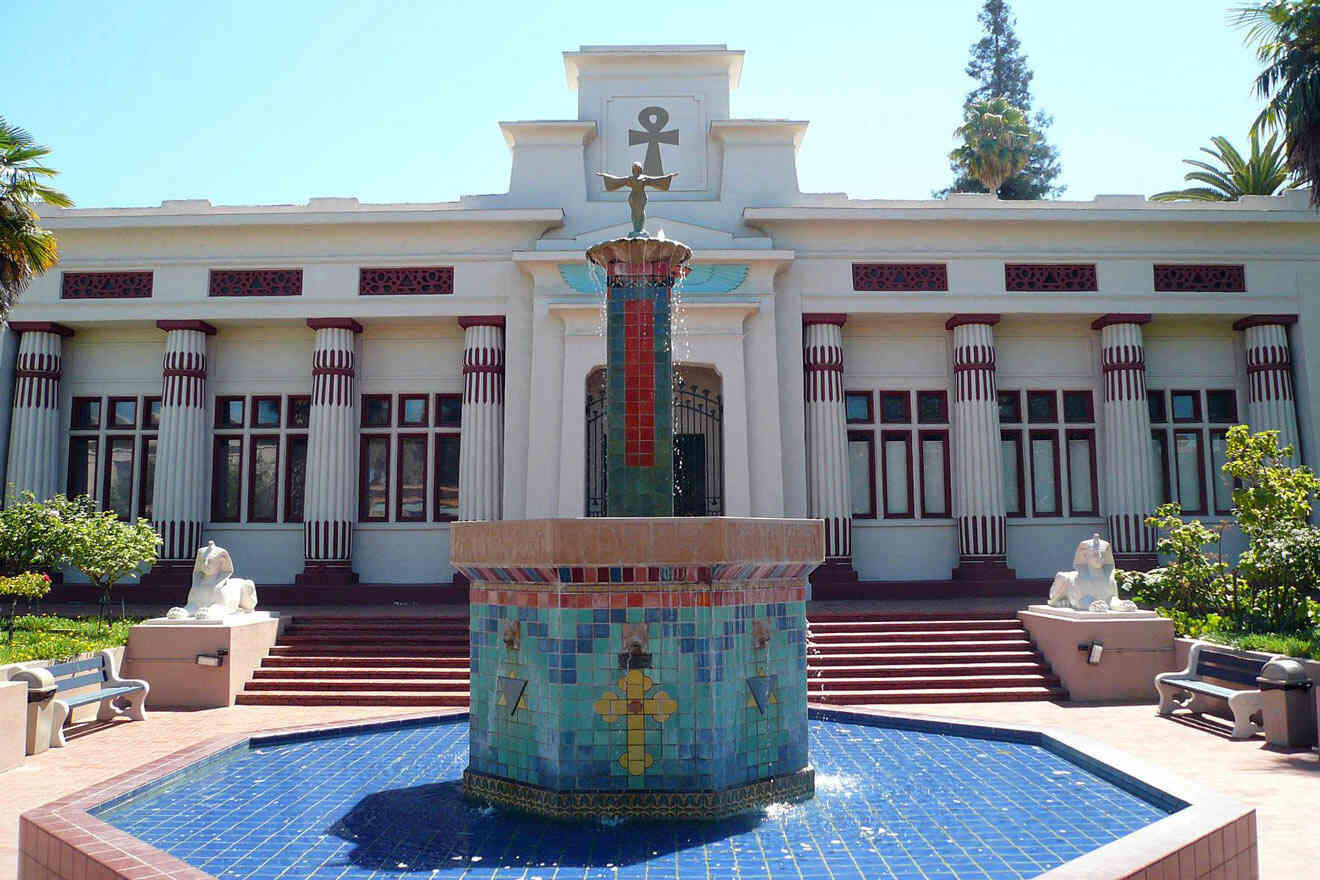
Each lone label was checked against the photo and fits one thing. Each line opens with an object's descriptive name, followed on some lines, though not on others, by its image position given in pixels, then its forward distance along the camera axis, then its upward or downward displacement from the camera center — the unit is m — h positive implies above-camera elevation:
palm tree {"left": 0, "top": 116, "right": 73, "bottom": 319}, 14.64 +4.73
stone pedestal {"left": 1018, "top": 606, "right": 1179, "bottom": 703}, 13.64 -1.82
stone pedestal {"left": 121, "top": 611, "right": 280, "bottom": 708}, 13.69 -1.81
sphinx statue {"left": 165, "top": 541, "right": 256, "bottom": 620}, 14.29 -0.84
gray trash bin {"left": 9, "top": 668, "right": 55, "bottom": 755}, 10.43 -1.82
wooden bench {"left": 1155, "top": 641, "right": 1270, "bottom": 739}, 10.76 -1.91
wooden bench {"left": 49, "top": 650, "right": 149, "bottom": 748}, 10.86 -1.91
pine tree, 41.59 +19.17
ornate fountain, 6.60 -0.97
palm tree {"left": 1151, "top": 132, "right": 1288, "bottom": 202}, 32.06 +11.39
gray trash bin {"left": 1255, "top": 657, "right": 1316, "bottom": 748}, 10.16 -1.90
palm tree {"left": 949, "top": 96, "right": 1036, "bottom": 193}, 33.88 +13.14
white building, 20.33 +3.72
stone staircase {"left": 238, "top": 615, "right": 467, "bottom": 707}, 13.79 -1.99
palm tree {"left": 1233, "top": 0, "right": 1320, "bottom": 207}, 16.61 +7.64
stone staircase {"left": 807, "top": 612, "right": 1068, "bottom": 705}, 13.71 -1.99
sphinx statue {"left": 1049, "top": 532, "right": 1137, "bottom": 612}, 14.12 -0.82
